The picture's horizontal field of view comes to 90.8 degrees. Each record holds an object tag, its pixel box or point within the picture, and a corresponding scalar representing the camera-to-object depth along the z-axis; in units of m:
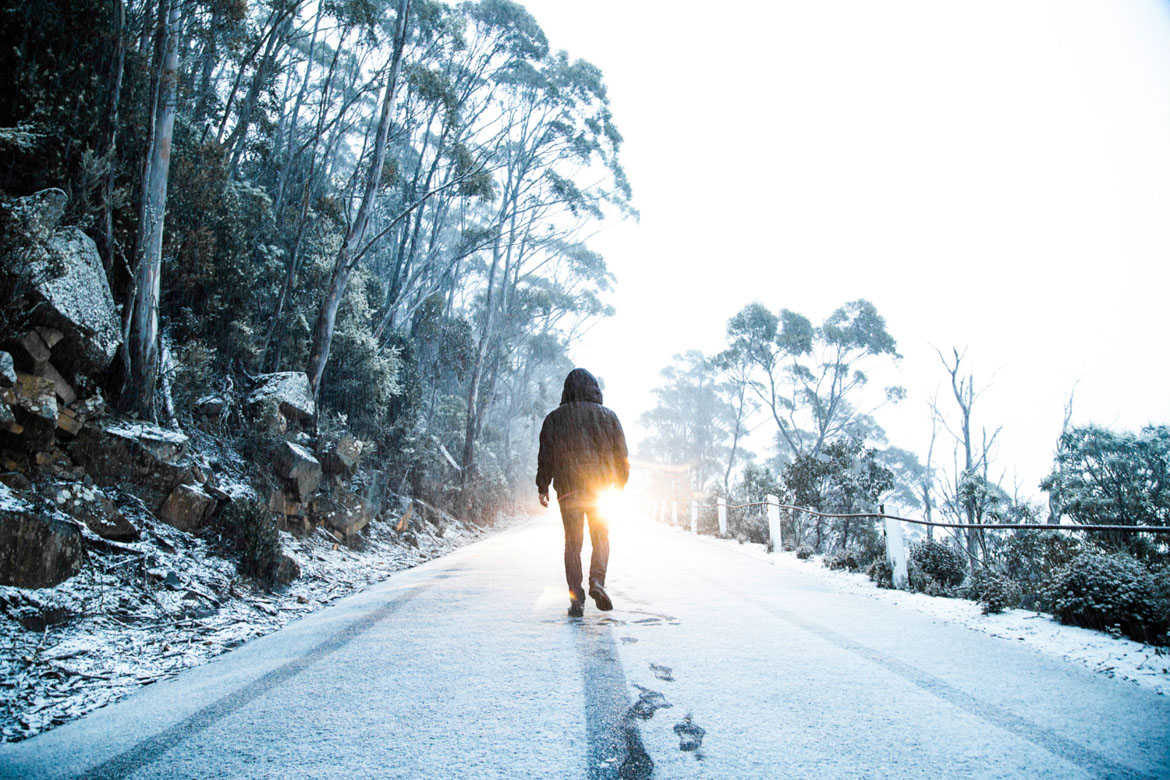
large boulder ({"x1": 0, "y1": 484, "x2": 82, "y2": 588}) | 3.15
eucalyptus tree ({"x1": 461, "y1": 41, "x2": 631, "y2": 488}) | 18.20
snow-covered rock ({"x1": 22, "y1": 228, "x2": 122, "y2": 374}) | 4.27
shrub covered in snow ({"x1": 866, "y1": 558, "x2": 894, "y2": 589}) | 6.50
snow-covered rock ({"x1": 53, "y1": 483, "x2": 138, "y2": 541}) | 3.92
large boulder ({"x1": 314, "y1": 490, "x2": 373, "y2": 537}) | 7.55
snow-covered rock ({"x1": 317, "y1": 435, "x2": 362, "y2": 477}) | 7.96
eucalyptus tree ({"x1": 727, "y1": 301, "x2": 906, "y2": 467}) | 26.14
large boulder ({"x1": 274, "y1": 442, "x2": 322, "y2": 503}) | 6.83
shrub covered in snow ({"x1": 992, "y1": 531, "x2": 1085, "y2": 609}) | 5.28
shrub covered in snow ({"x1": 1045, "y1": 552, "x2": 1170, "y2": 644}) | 3.90
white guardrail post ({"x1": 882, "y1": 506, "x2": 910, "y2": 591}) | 6.29
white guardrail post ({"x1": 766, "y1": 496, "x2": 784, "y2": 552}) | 10.55
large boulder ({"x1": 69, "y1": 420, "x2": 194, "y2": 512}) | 4.49
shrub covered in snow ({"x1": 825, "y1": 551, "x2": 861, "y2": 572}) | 7.82
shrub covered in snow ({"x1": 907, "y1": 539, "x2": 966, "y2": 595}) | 6.42
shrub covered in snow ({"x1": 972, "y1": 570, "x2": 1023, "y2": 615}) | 4.89
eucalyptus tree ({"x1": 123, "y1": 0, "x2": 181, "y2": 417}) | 5.37
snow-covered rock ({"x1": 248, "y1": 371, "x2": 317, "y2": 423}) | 7.48
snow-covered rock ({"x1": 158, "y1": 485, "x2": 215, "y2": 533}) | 4.80
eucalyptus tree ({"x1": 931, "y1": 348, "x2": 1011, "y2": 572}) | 12.73
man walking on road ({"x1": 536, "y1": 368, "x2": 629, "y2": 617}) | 4.36
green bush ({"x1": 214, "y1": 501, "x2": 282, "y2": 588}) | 4.95
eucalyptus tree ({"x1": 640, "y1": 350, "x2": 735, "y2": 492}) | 44.03
